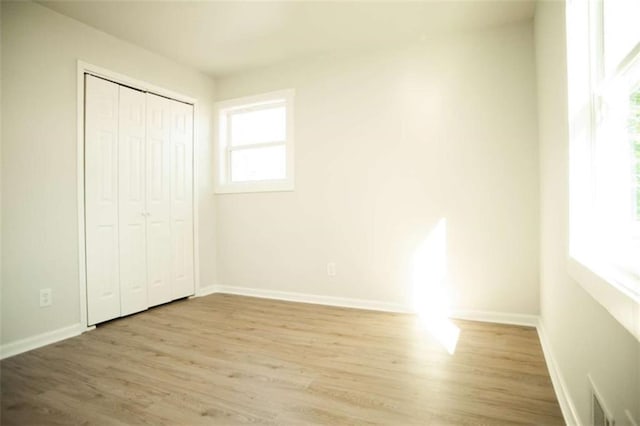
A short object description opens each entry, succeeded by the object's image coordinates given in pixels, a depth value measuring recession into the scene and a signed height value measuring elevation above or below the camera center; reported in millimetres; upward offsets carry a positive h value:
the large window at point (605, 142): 1018 +252
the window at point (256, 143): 3879 +828
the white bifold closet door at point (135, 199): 3012 +148
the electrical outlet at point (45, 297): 2640 -627
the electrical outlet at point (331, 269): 3629 -581
